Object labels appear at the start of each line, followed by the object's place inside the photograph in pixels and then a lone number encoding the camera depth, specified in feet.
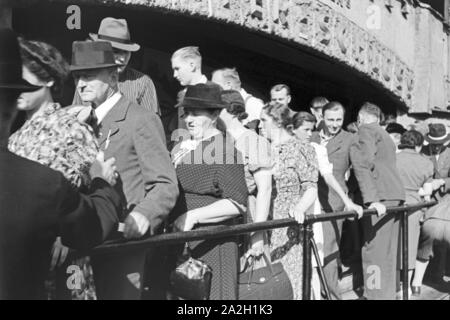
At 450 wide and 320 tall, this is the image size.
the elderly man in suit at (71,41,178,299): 11.51
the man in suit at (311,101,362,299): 20.62
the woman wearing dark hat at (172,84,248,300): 13.38
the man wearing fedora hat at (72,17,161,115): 15.52
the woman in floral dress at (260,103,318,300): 17.21
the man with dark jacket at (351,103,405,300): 21.70
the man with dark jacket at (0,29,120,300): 8.07
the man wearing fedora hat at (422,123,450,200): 26.08
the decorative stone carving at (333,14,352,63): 29.07
